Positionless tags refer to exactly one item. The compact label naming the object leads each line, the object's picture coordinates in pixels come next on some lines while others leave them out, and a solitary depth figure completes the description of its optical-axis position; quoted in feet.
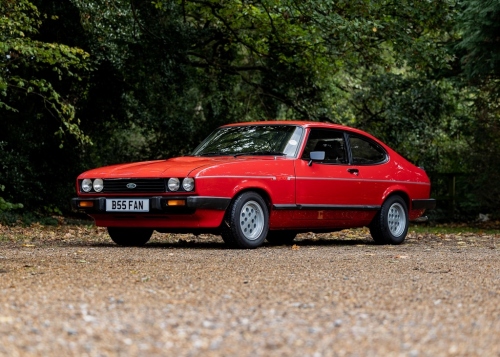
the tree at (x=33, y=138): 57.77
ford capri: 33.68
